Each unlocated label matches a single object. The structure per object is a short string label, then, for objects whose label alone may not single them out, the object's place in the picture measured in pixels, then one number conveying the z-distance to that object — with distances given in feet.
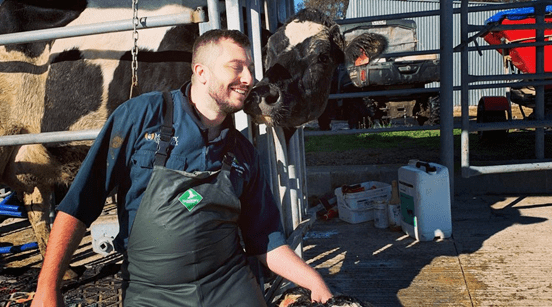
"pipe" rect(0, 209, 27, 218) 18.15
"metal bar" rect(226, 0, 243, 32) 8.98
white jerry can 15.70
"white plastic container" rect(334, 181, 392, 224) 17.98
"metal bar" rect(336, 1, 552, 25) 19.57
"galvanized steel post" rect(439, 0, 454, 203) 19.16
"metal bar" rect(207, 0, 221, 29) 8.57
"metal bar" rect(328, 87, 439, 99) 20.60
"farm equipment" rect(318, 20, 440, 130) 39.11
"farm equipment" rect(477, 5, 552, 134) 26.89
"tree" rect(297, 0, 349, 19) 114.01
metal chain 8.68
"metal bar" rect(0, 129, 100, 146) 9.40
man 6.90
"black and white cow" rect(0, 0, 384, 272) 12.03
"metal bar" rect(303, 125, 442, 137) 21.11
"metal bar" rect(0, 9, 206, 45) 8.73
